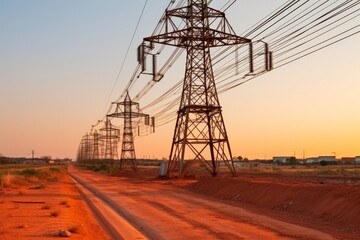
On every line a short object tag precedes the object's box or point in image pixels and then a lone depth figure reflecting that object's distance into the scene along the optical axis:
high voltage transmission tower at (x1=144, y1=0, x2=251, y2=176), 44.31
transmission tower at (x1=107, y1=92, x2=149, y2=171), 83.45
